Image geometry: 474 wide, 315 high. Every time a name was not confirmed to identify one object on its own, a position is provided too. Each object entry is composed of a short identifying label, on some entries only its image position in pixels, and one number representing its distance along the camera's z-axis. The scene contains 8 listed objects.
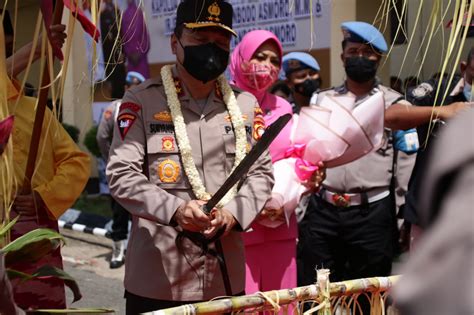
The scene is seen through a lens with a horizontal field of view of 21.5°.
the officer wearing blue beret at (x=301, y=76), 8.30
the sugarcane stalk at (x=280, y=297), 3.14
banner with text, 11.72
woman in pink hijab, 5.61
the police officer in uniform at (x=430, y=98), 5.61
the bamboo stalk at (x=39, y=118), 3.69
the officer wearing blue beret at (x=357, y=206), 6.60
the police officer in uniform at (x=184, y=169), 4.49
